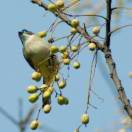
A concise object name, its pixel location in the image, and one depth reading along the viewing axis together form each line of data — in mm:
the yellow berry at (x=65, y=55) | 5723
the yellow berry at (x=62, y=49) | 5759
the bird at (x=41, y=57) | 6430
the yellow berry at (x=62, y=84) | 6016
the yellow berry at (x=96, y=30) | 5777
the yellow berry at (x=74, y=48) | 5758
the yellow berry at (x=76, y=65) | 5852
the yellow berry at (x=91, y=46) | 5426
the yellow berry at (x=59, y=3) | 5754
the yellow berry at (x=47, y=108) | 5992
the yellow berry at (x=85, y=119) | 5703
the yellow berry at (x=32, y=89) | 6098
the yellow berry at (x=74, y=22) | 5367
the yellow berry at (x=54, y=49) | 5732
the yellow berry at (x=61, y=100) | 5911
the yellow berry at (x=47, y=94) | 5711
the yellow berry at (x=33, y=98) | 6000
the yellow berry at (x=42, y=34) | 6246
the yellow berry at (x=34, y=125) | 6086
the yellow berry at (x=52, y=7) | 5602
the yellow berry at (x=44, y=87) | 6049
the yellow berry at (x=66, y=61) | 5703
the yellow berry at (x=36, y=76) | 6133
